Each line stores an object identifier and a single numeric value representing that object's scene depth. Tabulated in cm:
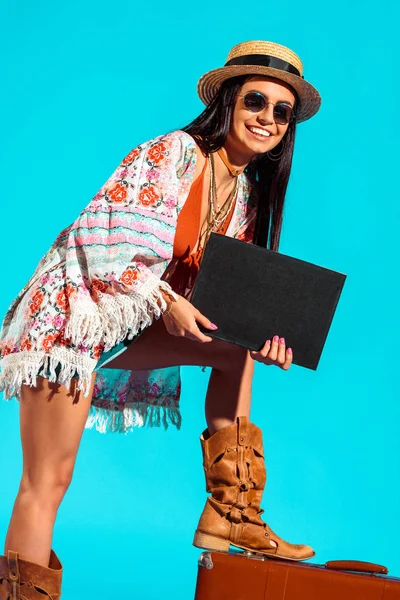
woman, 397
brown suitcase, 378
